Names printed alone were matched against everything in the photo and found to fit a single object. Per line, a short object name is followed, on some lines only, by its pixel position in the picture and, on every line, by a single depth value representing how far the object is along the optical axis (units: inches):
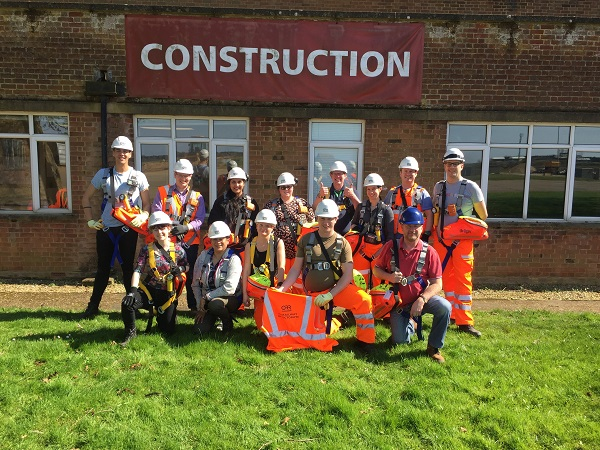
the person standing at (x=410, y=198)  222.2
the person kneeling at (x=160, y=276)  196.5
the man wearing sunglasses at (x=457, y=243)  216.5
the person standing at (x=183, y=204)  219.8
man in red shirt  184.1
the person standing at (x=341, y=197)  226.4
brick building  299.3
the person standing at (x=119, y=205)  217.5
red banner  299.7
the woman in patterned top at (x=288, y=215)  217.0
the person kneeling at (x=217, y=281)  198.8
